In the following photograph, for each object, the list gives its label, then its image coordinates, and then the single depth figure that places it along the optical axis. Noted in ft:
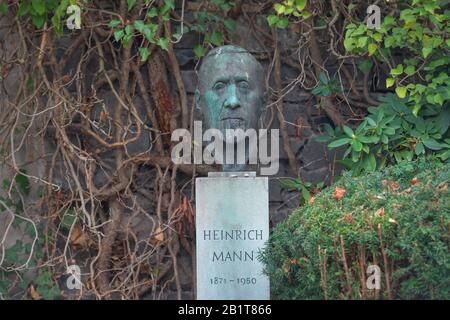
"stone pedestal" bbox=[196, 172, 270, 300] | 29.51
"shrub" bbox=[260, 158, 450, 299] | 23.54
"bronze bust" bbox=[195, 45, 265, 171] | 29.60
